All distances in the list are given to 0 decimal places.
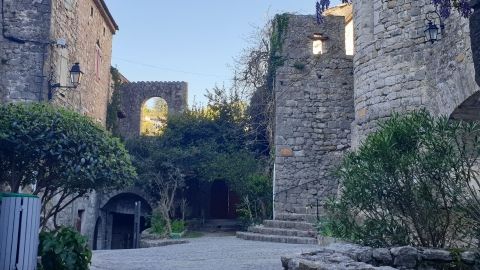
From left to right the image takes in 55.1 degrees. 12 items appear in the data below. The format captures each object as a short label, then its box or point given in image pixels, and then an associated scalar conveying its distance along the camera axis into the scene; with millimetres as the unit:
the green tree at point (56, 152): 6262
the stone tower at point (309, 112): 12398
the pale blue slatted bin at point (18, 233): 4695
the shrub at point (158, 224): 12852
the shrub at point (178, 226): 13148
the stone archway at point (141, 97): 21109
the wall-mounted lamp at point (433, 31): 7789
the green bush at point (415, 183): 4805
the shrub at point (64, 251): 5094
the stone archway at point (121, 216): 16562
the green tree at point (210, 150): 13945
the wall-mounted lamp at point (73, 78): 11117
